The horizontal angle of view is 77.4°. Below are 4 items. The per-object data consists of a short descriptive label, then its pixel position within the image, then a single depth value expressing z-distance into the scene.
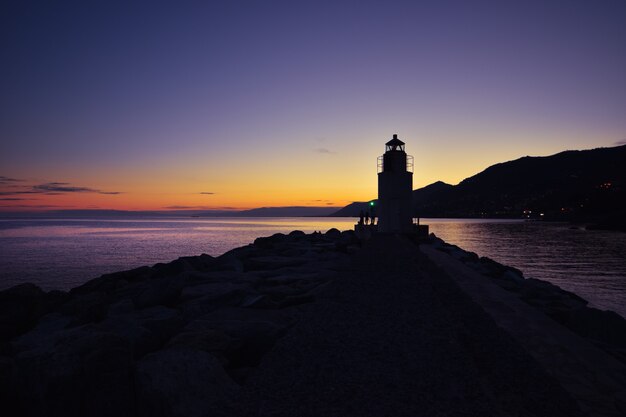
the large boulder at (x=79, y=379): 4.01
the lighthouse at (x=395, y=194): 23.66
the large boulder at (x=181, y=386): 3.77
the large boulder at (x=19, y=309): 8.41
